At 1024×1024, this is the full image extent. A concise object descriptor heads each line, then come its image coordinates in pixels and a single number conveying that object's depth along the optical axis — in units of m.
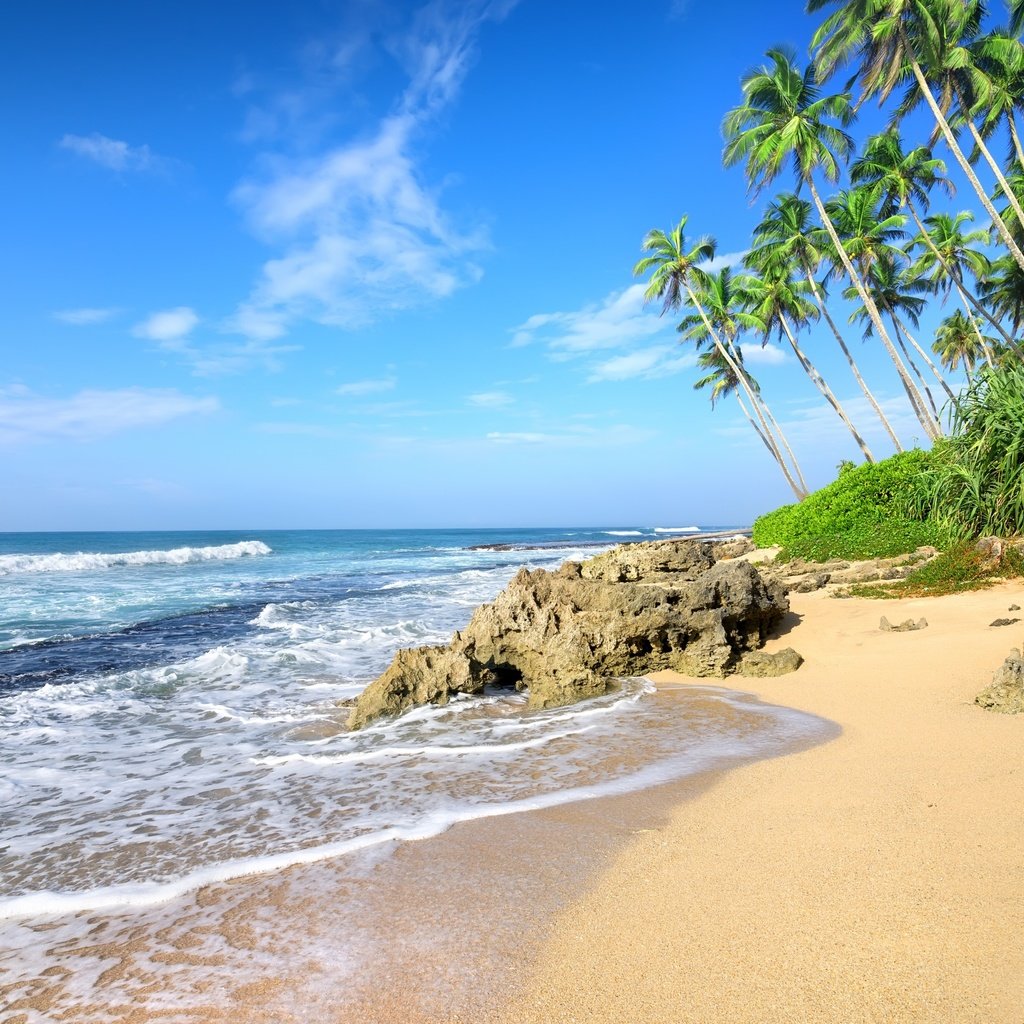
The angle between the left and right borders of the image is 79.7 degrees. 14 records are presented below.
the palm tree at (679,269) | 30.08
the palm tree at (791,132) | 21.09
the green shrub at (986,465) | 11.03
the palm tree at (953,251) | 28.62
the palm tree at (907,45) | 17.38
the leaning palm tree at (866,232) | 24.30
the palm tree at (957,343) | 39.61
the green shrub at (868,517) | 13.88
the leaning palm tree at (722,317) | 31.34
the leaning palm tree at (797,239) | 27.19
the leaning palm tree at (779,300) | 29.09
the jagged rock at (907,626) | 8.02
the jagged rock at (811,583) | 11.84
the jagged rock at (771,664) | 7.25
